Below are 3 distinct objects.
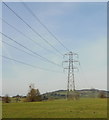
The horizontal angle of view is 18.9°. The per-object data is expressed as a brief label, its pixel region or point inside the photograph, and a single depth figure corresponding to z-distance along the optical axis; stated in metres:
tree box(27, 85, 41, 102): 137.68
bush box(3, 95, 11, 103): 142.11
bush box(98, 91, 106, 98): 162.25
